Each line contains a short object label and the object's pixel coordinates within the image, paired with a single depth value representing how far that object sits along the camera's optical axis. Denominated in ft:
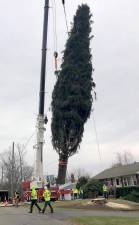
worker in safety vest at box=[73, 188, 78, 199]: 64.28
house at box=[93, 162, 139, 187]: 88.86
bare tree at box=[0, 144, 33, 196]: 151.32
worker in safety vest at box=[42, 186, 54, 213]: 40.18
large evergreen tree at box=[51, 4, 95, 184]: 71.11
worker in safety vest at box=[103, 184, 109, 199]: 60.14
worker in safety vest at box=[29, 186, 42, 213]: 41.31
